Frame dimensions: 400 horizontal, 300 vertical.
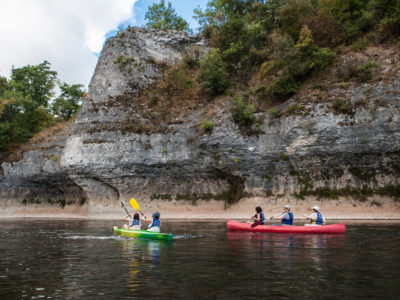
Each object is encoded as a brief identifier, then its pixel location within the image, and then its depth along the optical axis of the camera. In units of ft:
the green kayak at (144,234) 50.45
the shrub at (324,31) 111.75
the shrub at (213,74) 118.21
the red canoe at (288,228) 55.98
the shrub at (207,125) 106.73
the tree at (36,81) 172.76
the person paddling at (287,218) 61.31
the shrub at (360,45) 106.22
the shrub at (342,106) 91.71
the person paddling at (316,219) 59.52
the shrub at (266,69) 116.49
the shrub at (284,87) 103.91
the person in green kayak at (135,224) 57.21
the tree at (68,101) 171.32
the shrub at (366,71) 94.94
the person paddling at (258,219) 61.67
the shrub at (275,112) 102.94
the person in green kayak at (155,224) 53.62
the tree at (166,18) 204.95
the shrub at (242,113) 105.81
